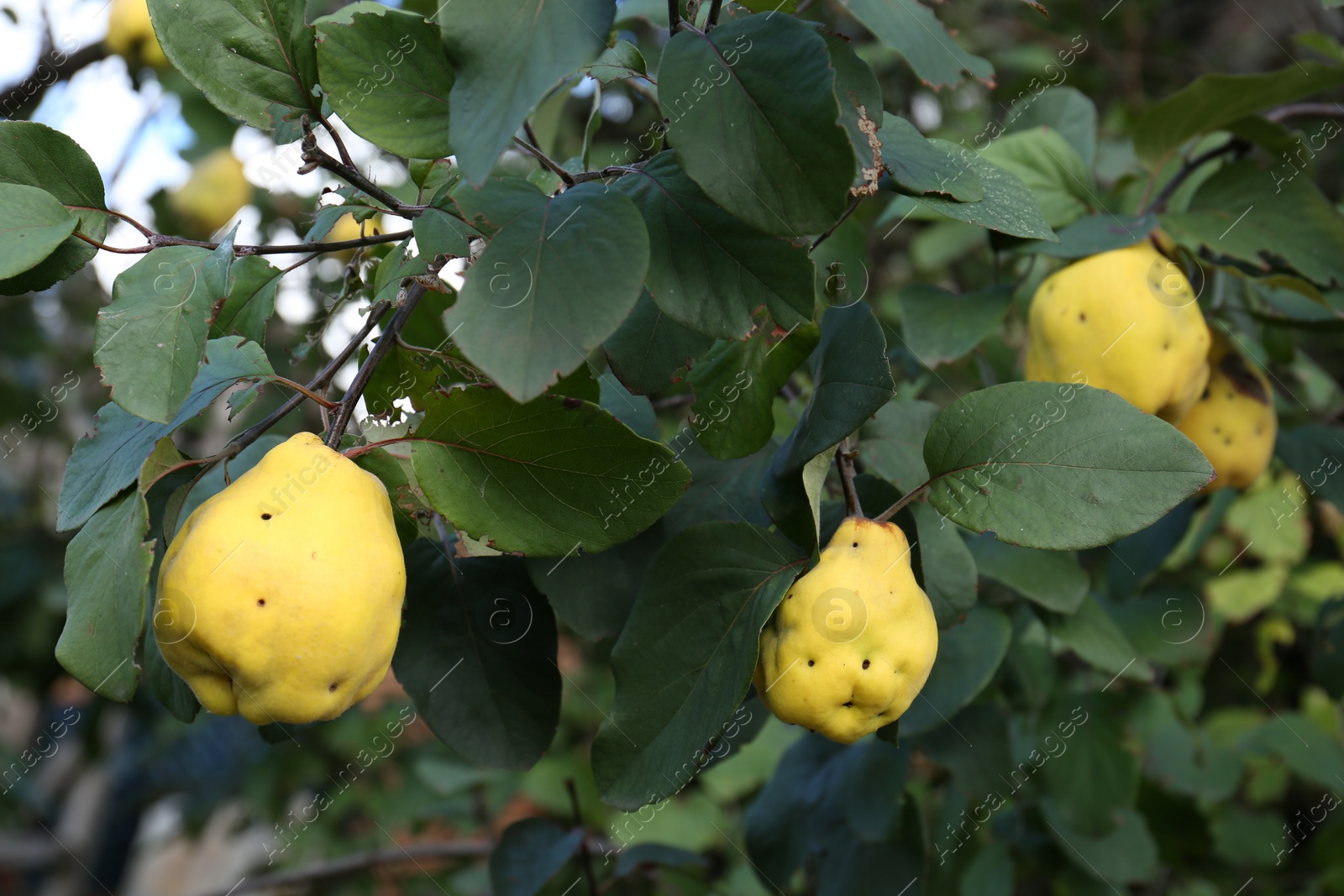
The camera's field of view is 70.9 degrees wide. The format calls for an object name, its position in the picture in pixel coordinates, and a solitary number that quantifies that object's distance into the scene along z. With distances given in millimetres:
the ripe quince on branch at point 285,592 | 533
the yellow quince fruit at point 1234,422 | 1007
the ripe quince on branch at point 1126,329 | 866
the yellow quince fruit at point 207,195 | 2279
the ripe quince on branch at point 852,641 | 582
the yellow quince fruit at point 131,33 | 1925
